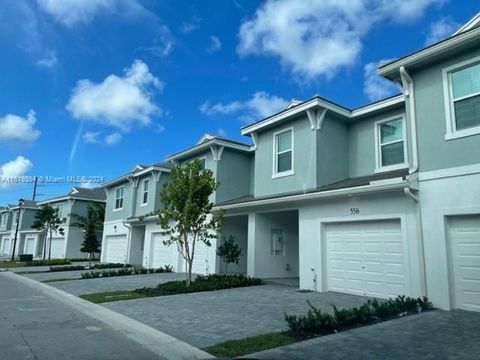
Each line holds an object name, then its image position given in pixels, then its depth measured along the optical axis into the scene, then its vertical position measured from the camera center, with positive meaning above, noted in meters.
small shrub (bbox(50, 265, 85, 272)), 23.44 -1.25
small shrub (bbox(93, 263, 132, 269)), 24.64 -1.10
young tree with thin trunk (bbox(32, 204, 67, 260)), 32.41 +2.53
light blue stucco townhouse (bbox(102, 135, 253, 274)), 19.14 +3.28
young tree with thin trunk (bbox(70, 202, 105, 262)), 29.93 +1.82
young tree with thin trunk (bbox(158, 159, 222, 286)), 13.66 +1.88
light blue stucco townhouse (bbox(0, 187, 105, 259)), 38.40 +2.37
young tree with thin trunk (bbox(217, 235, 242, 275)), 16.33 +0.04
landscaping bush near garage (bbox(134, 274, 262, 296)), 12.80 -1.20
